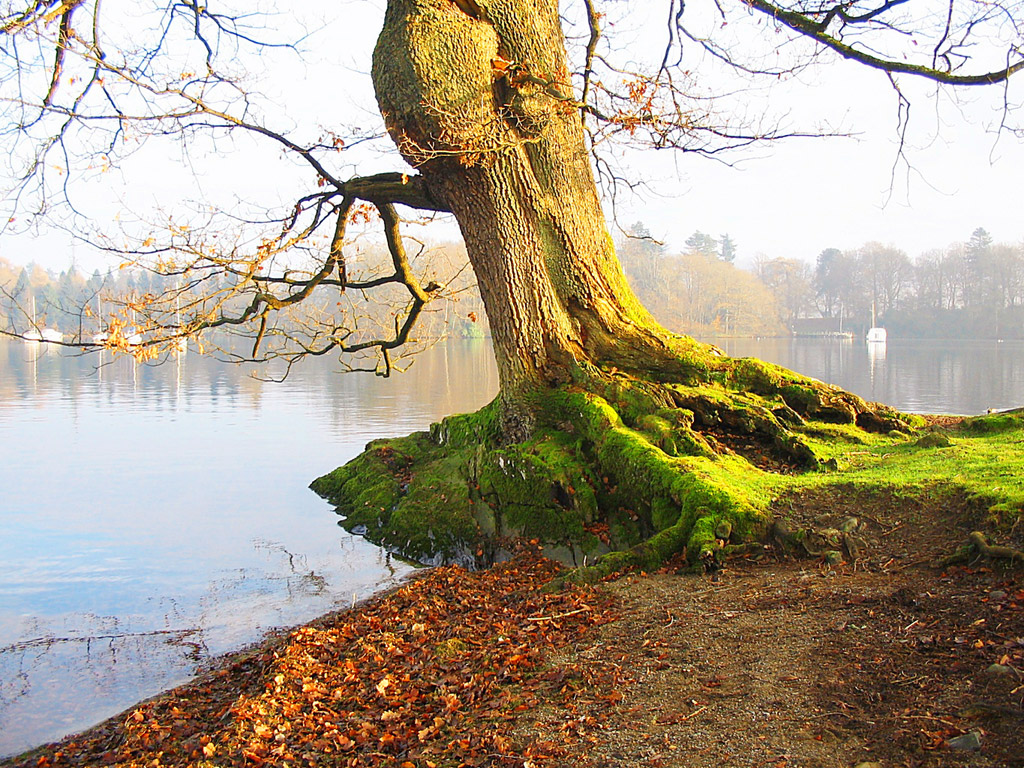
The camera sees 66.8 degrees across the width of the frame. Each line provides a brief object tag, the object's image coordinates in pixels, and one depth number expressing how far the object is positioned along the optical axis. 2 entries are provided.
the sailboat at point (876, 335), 80.44
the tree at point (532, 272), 8.73
